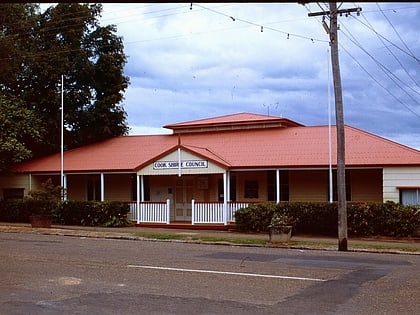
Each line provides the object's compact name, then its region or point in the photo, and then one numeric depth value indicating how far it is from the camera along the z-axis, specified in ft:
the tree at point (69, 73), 116.78
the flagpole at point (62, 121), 104.02
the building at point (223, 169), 87.86
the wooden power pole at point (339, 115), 65.41
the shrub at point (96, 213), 95.09
